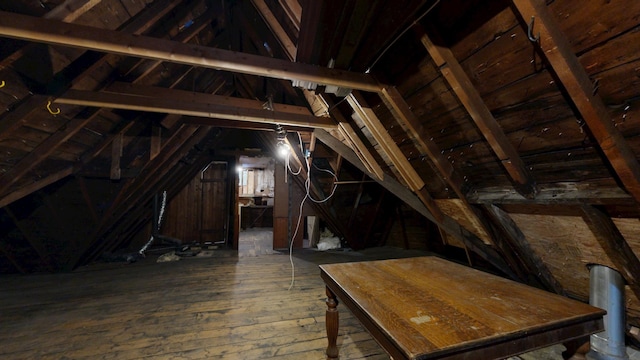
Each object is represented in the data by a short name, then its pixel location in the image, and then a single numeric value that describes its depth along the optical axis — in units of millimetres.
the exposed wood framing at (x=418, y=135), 1889
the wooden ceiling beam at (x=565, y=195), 1321
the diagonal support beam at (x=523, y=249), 2133
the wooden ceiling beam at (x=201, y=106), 2051
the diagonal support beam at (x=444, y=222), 2721
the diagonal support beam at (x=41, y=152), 2270
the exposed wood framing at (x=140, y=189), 3494
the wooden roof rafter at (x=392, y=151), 2276
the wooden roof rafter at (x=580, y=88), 1010
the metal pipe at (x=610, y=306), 1732
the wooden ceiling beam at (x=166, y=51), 1257
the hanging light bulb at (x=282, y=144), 3687
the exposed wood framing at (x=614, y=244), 1512
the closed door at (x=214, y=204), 5980
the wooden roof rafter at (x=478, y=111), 1396
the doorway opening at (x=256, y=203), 6641
